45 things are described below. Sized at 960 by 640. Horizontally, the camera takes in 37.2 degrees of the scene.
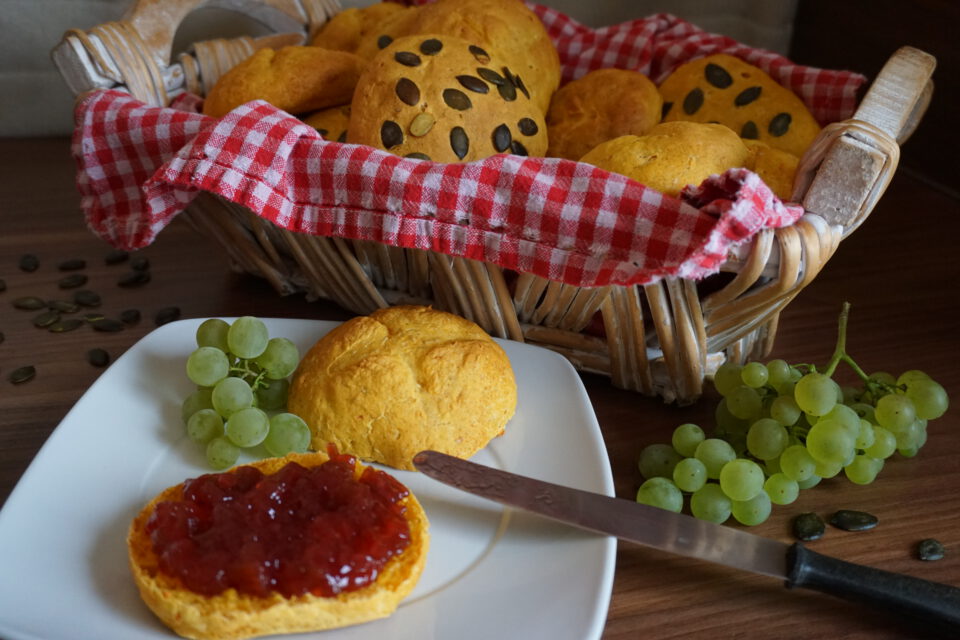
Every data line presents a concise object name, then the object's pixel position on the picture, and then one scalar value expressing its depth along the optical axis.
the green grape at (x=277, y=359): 0.51
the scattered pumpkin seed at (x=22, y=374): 0.55
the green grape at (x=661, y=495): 0.48
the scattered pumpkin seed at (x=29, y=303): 0.60
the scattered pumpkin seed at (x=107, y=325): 0.59
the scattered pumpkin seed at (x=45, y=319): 0.59
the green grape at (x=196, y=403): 0.50
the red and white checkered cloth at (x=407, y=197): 0.47
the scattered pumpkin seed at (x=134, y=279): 0.62
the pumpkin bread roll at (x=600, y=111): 0.59
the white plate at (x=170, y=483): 0.43
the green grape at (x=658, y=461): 0.50
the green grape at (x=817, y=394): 0.48
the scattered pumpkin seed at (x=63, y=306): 0.60
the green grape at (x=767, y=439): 0.49
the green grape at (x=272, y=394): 0.52
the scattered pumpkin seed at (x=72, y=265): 0.64
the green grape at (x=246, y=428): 0.48
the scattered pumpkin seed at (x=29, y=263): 0.63
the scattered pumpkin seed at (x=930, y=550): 0.48
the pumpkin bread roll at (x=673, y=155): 0.51
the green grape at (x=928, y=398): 0.51
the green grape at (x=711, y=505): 0.48
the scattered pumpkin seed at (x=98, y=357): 0.57
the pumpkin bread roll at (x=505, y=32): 0.60
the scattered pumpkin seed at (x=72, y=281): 0.62
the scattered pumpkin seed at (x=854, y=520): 0.49
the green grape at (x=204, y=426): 0.49
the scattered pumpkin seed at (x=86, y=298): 0.61
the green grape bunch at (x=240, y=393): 0.49
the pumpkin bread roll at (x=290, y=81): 0.59
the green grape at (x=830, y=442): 0.48
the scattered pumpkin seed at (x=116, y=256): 0.64
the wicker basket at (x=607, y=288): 0.48
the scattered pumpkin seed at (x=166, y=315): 0.60
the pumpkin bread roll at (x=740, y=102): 0.58
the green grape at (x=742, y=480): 0.47
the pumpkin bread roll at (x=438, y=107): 0.54
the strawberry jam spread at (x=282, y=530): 0.42
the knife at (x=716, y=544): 0.44
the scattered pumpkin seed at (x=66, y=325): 0.59
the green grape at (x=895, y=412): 0.49
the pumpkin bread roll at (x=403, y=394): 0.49
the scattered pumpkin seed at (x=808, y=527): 0.48
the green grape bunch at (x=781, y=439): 0.48
